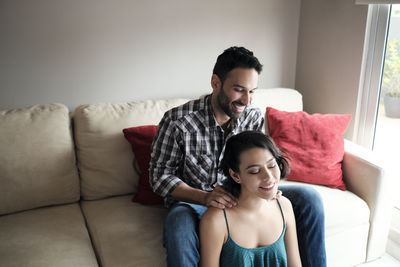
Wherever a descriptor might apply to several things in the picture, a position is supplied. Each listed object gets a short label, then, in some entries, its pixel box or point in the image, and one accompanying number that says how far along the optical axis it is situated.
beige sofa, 1.50
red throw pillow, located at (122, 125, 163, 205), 1.74
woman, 1.22
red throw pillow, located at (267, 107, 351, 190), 1.88
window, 2.06
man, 1.43
